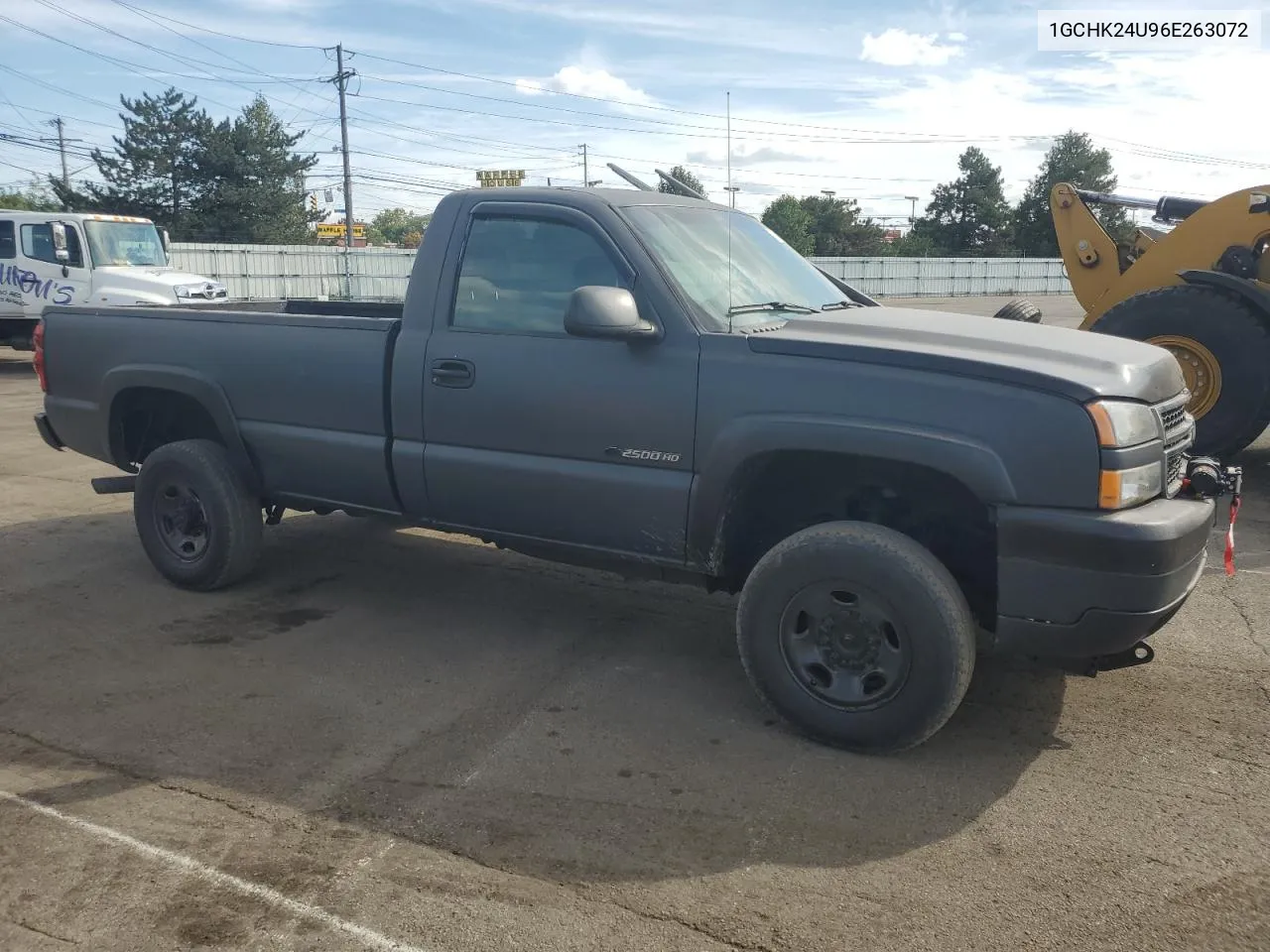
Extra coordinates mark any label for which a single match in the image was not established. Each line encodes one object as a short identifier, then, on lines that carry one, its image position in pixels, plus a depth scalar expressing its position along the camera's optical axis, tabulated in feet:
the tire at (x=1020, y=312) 25.32
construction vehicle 24.29
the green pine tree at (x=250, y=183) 132.67
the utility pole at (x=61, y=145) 132.71
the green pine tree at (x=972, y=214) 193.47
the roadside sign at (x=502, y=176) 145.02
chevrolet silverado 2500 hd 11.00
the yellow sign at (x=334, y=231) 265.42
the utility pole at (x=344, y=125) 142.10
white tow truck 53.62
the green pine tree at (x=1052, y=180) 184.65
